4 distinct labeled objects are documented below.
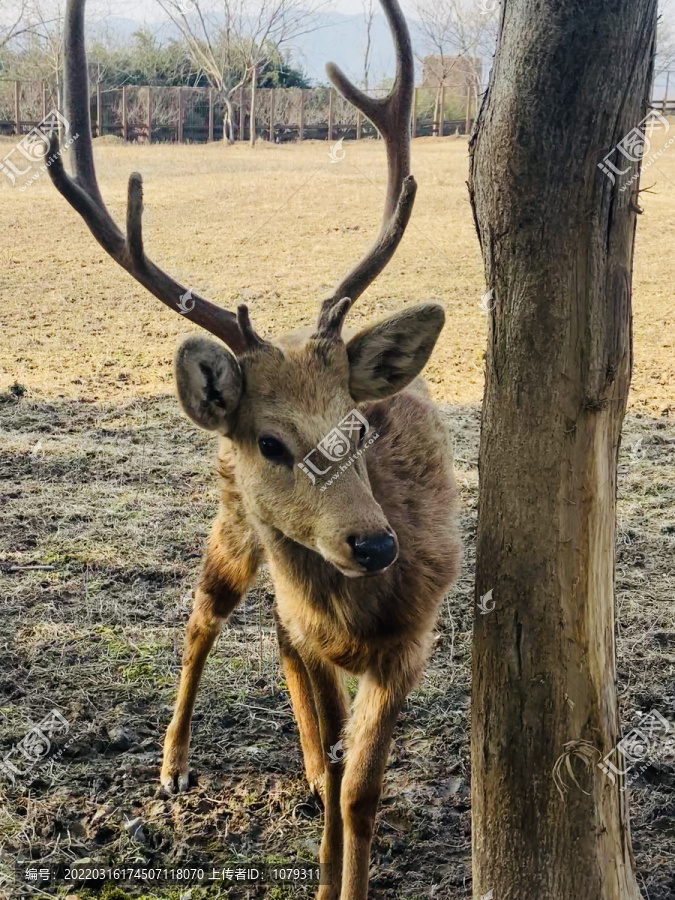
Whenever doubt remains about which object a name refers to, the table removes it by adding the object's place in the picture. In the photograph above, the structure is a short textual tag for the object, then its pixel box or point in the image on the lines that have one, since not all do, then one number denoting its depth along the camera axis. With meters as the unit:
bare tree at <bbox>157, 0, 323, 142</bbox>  35.31
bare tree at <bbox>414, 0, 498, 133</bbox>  30.23
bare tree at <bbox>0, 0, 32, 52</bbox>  28.89
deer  3.28
